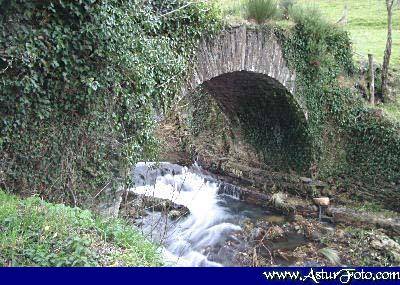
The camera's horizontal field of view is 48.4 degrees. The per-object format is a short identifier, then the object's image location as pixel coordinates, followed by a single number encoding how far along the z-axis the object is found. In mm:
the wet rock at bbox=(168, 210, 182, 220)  9438
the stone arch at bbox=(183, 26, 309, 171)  7848
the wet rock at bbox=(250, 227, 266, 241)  9125
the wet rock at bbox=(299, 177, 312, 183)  10836
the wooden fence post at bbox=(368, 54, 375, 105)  10961
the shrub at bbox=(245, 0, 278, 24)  8812
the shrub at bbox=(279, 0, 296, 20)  9669
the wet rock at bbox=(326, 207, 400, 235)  9539
